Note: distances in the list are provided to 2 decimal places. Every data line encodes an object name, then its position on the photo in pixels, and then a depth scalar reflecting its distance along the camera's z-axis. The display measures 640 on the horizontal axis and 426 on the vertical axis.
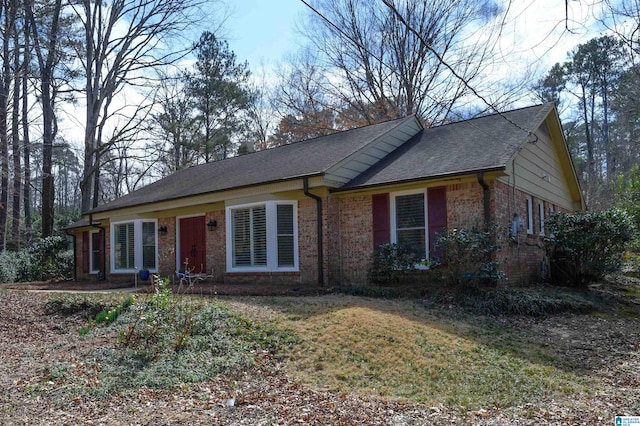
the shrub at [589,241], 10.99
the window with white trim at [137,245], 16.16
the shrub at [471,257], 9.38
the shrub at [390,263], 10.59
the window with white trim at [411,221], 10.97
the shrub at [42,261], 20.44
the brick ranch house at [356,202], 10.80
